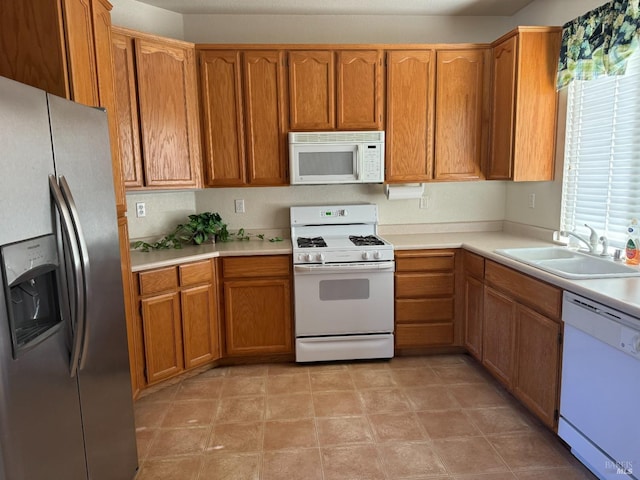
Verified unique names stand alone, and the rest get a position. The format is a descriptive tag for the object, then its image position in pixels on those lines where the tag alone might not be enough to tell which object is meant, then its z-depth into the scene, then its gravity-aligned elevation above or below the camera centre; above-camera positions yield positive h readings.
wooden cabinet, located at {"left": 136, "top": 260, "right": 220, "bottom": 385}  2.71 -0.87
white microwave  3.22 +0.21
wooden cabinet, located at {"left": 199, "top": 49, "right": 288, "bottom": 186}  3.16 +0.53
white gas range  3.07 -0.84
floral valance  2.21 +0.77
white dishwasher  1.66 -0.89
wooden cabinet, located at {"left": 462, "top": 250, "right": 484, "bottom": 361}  2.97 -0.85
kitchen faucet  2.50 -0.36
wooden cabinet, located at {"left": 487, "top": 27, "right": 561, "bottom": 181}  2.87 +0.55
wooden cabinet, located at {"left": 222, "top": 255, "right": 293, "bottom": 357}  3.12 -0.87
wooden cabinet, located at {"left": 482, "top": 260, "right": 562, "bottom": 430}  2.15 -0.88
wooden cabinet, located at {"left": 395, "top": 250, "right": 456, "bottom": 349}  3.22 -0.87
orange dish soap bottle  2.29 -0.35
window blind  2.37 +0.14
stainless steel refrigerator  1.14 -0.33
